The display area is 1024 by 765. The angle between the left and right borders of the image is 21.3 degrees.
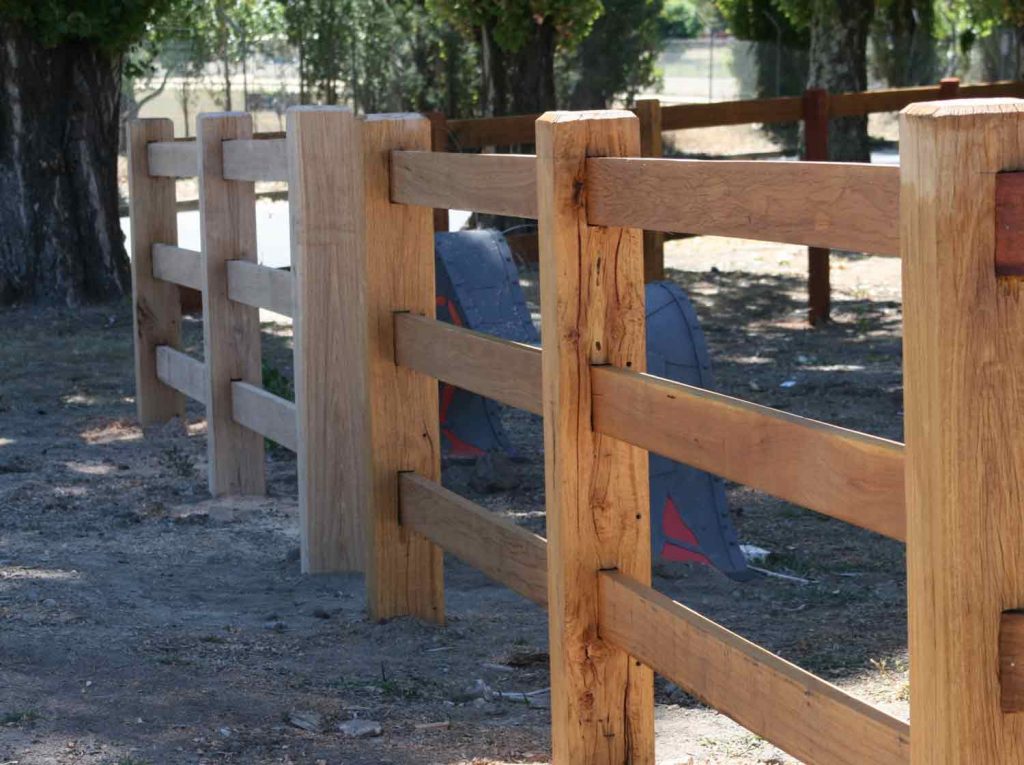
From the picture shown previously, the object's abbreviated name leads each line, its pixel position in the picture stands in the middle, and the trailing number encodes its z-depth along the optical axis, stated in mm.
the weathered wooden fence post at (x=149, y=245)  13449
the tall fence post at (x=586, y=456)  5347
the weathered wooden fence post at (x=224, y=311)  10983
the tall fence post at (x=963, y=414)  3357
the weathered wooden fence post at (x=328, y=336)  8966
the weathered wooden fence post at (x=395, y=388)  7504
